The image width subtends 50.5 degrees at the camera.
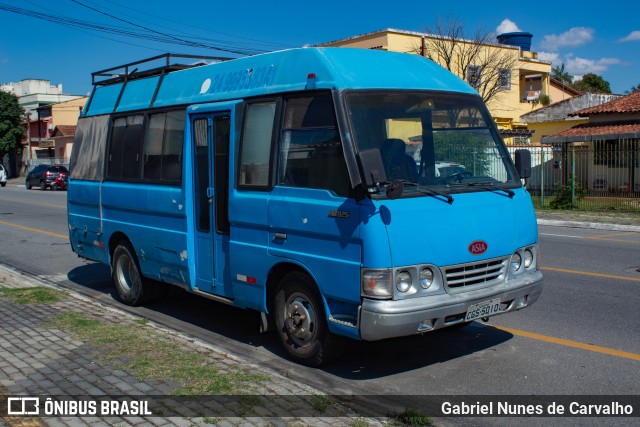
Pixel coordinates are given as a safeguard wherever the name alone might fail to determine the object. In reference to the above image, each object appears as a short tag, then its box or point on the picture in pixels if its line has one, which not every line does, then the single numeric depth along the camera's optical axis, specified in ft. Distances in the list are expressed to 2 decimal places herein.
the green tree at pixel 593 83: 241.14
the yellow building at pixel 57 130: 197.67
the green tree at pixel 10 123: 205.16
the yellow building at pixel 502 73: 126.41
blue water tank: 163.94
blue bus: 17.69
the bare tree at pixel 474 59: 133.28
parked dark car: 138.41
